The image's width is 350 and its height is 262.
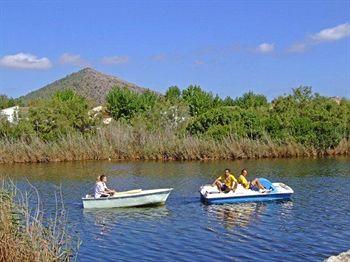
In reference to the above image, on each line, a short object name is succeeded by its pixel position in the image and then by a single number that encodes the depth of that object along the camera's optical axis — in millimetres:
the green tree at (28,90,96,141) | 52688
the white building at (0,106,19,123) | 54978
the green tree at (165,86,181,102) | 77962
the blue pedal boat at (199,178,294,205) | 24016
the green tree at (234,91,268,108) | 76312
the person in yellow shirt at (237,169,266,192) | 24797
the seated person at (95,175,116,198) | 23641
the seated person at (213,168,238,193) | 24469
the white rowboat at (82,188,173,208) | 23469
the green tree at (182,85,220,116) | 70500
